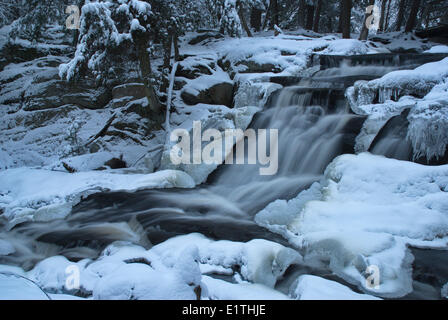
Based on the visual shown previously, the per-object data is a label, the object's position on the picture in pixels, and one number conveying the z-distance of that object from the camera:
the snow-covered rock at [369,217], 3.08
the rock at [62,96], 11.07
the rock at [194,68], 10.74
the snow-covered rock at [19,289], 1.85
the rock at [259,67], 10.27
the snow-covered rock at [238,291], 2.61
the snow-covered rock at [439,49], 9.60
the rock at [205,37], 13.55
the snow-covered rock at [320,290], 2.53
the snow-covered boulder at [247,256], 3.09
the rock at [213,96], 10.02
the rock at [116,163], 7.83
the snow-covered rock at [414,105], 4.59
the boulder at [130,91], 10.41
